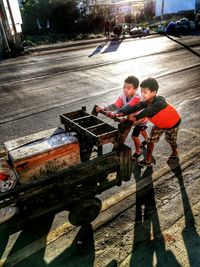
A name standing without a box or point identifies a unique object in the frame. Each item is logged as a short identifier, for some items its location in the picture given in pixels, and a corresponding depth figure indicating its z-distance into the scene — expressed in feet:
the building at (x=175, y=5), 150.14
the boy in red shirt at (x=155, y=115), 14.53
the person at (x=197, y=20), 99.31
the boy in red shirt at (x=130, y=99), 15.48
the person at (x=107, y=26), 87.10
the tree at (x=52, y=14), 103.65
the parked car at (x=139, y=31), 88.84
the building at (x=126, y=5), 112.41
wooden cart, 11.08
